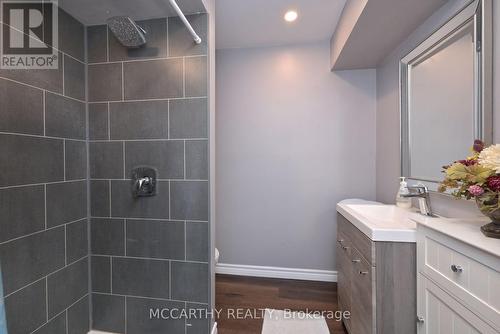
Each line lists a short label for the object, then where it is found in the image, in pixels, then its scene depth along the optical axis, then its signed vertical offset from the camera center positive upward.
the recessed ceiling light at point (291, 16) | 1.79 +1.27
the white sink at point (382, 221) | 1.06 -0.34
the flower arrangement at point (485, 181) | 0.75 -0.06
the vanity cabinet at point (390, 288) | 1.06 -0.62
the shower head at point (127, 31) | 1.23 +0.82
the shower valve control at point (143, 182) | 1.43 -0.11
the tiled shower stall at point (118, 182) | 1.32 -0.11
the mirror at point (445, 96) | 1.04 +0.40
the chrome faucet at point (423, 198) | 1.32 -0.21
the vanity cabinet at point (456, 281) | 0.66 -0.42
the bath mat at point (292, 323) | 1.59 -1.23
